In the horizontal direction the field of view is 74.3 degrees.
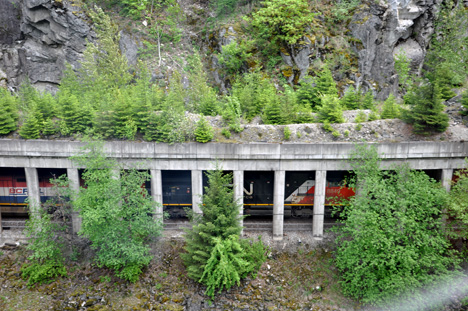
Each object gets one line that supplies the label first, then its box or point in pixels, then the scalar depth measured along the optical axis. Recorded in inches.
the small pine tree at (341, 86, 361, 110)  1164.5
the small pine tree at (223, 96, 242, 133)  939.3
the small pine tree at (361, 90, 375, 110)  1143.4
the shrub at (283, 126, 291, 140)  918.4
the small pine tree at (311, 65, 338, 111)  1169.0
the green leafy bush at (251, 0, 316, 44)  1453.0
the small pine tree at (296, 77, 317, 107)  1182.9
